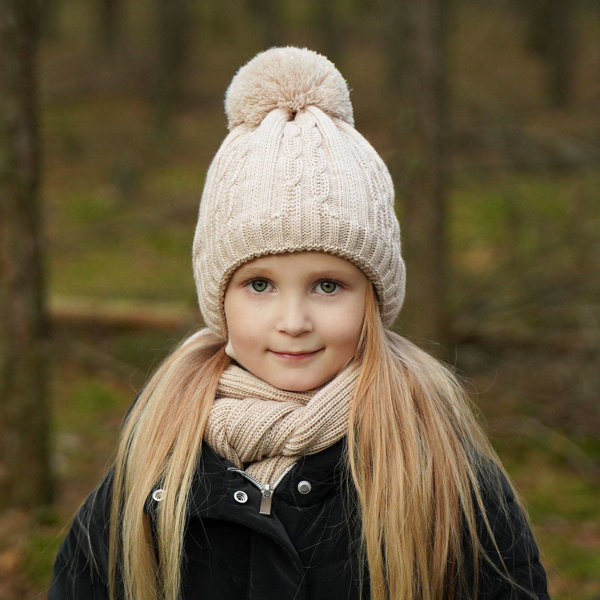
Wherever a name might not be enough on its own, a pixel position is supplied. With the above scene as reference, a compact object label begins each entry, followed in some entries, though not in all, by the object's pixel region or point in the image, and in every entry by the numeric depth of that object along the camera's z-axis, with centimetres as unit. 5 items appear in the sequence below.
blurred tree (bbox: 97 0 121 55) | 2130
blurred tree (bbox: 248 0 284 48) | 1597
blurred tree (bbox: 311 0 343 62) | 1788
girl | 197
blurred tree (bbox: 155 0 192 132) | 1636
